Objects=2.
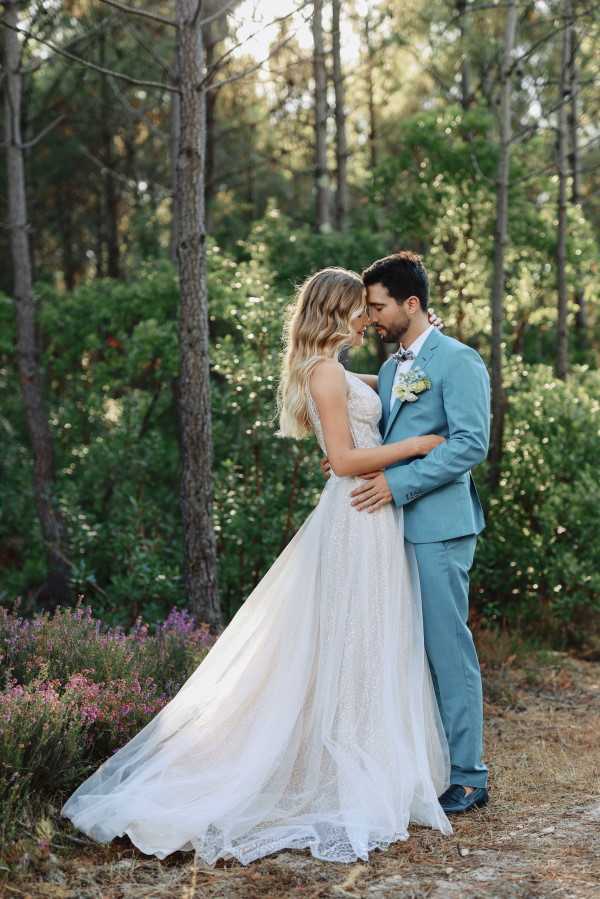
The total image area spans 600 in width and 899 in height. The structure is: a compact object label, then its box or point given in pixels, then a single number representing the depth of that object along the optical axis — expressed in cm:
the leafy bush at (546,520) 794
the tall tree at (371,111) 1614
